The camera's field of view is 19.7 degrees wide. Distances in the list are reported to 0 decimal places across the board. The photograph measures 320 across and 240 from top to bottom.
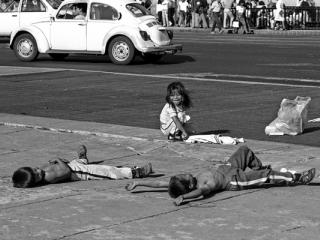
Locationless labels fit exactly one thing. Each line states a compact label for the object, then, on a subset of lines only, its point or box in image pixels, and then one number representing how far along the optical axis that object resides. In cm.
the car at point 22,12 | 2745
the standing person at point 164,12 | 4484
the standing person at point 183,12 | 4503
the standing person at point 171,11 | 4550
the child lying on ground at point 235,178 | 782
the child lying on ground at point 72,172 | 840
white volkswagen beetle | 2203
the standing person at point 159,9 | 4501
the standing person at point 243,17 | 3953
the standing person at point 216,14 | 4028
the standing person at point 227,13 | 4103
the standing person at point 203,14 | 4357
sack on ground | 1118
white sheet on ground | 1047
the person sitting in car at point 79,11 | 2253
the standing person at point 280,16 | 4016
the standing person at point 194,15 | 4411
